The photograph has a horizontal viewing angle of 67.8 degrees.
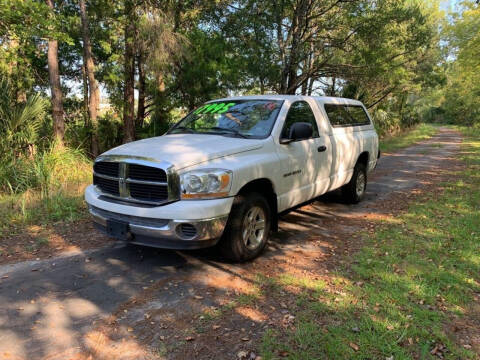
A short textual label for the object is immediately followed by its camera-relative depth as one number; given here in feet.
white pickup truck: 11.63
